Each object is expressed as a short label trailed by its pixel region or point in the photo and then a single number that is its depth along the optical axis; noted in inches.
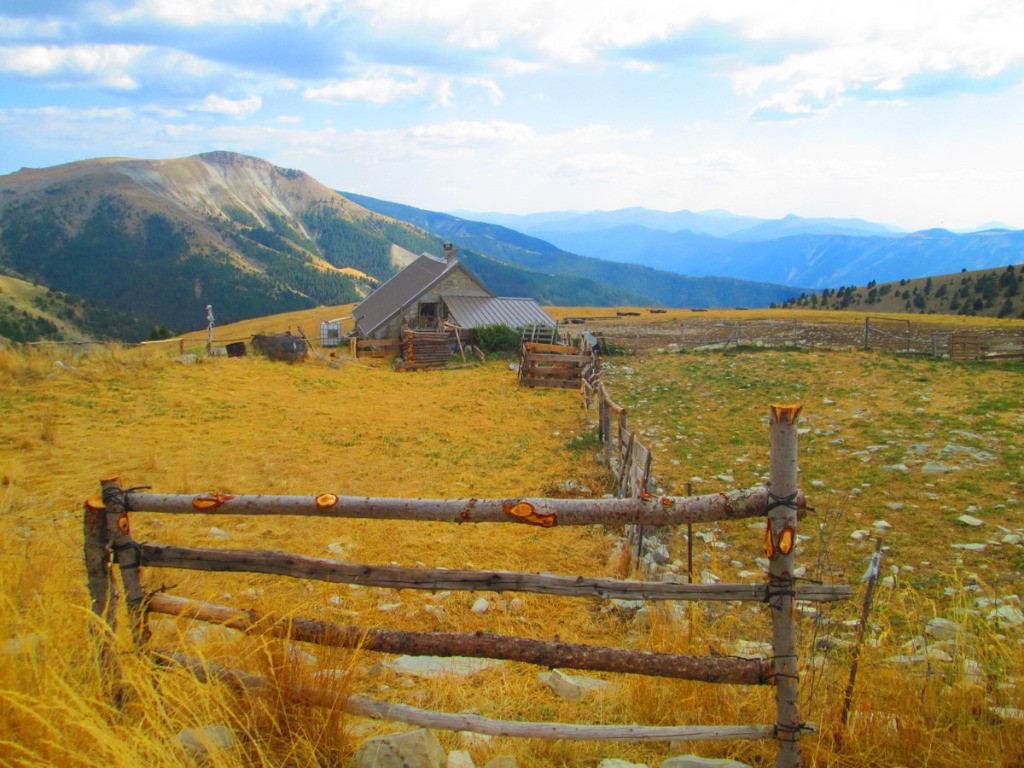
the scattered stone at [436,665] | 169.3
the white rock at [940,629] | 175.9
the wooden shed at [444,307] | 1248.2
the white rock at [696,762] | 116.2
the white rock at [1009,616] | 177.6
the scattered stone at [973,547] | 251.2
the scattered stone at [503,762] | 117.5
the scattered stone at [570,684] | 154.3
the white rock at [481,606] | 229.3
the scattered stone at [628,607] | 222.1
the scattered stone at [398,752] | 109.7
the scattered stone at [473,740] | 128.7
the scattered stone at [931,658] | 149.6
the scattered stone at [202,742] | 107.1
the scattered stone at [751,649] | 161.2
